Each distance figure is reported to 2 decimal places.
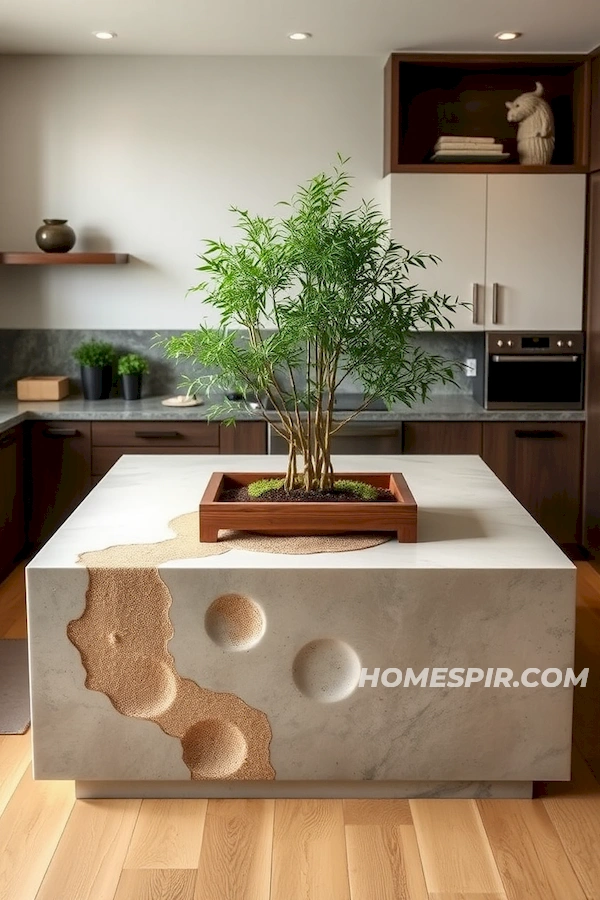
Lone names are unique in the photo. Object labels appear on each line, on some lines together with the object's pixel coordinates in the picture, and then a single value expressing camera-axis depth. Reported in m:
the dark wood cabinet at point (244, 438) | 5.47
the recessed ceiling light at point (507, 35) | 5.12
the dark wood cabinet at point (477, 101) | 5.54
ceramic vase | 5.67
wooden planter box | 3.04
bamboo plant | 2.97
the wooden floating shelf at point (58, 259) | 5.61
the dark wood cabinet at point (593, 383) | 5.43
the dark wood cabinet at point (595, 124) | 5.38
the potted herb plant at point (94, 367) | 5.82
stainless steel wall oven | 5.60
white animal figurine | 5.57
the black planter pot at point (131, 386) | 5.83
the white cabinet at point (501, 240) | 5.50
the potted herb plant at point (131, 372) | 5.80
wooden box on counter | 5.79
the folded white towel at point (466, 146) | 5.48
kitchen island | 2.84
